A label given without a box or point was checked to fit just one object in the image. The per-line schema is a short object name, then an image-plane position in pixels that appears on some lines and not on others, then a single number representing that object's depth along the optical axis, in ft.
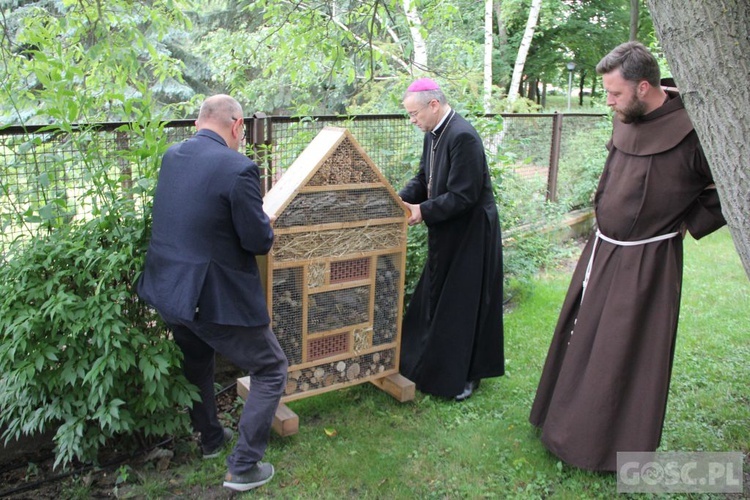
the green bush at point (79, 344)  9.68
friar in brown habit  10.39
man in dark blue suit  9.75
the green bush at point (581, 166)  31.58
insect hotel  11.78
